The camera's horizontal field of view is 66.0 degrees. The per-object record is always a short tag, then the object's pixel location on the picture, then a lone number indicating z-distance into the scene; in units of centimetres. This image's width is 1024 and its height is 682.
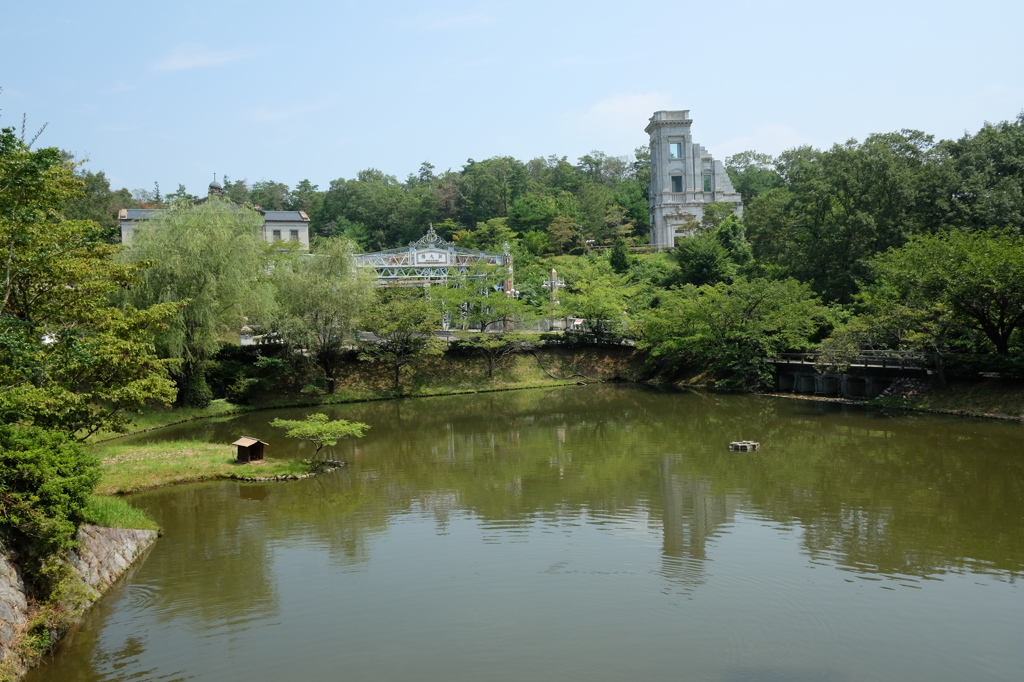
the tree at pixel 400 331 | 3297
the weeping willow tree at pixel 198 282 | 2530
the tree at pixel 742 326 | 3138
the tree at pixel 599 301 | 3812
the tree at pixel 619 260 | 4903
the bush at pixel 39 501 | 925
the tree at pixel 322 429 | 1706
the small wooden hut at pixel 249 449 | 1816
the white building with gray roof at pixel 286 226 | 5644
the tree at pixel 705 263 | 4191
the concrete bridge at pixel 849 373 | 2602
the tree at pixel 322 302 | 3092
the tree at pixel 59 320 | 1177
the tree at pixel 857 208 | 3136
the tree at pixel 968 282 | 2211
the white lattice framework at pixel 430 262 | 3944
